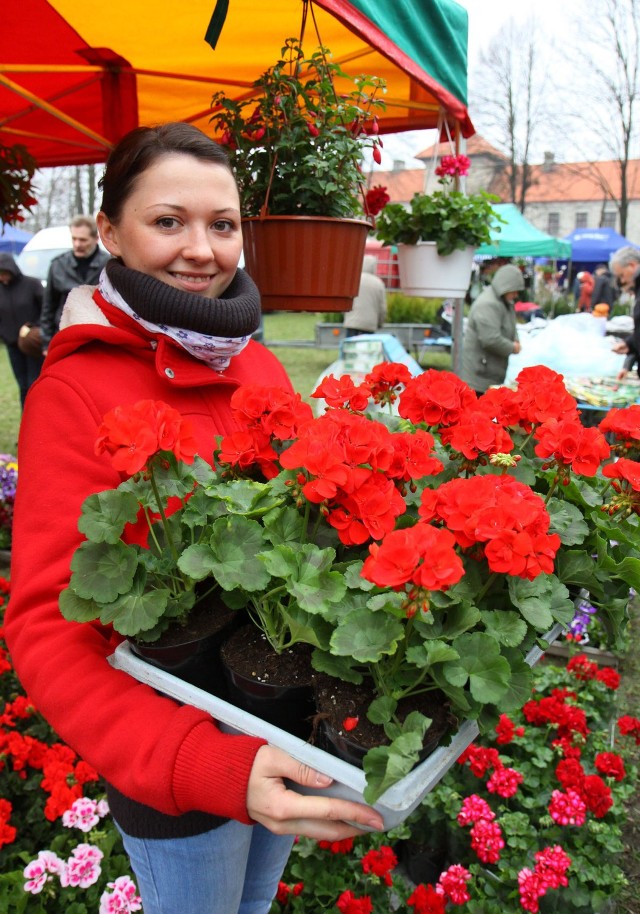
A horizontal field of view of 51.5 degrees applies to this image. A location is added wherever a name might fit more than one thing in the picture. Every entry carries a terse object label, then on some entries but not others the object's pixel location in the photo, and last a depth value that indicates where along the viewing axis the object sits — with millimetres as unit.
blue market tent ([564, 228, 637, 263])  23312
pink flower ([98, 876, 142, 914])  1629
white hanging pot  2941
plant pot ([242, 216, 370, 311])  1941
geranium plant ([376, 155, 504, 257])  2830
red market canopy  1880
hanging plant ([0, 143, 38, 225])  2457
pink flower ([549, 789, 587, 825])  1976
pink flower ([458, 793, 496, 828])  1979
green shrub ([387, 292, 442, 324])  15680
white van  12836
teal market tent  15191
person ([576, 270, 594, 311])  16484
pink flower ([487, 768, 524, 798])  2104
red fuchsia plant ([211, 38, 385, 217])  1918
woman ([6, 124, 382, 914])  896
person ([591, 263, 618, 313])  12805
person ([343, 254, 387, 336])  8257
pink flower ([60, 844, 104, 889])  1726
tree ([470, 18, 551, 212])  30375
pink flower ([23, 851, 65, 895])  1671
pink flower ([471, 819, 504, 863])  1897
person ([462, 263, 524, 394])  5680
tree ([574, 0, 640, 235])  25766
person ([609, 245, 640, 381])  5969
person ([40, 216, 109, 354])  5379
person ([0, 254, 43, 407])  6590
